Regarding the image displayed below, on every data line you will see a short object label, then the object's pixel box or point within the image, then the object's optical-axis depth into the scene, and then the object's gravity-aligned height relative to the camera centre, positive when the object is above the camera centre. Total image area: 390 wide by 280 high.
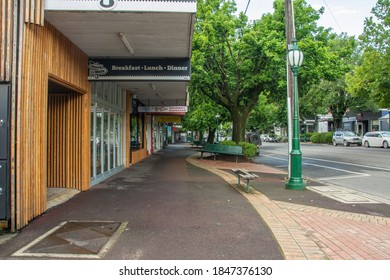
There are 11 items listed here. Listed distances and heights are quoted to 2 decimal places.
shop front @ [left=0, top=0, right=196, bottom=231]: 5.11 +1.29
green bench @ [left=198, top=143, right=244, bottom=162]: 16.75 -0.69
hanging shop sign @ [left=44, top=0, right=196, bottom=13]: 5.39 +2.12
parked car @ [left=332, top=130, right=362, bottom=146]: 35.28 -0.09
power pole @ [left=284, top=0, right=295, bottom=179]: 10.00 +2.08
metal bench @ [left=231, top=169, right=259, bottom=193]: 8.07 -0.96
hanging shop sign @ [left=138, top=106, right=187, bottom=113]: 17.31 +1.41
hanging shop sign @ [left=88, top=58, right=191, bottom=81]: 8.25 +1.65
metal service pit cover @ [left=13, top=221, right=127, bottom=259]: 4.10 -1.43
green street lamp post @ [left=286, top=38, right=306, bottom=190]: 8.91 -0.28
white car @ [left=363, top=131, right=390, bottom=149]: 30.28 -0.16
